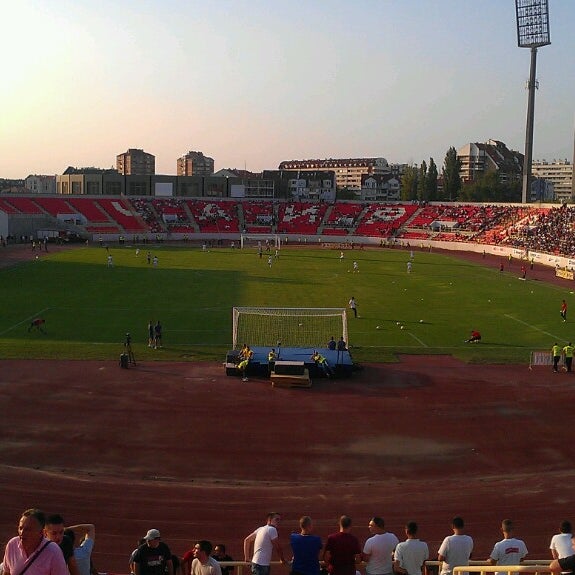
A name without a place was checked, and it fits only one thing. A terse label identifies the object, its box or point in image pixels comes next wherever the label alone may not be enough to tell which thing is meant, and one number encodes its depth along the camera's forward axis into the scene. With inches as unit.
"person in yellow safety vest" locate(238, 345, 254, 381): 1007.0
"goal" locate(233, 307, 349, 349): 1223.5
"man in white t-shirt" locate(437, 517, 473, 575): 349.1
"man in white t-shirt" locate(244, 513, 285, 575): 350.3
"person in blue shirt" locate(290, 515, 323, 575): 323.0
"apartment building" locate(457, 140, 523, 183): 7303.2
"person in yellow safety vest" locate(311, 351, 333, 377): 1027.3
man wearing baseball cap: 317.1
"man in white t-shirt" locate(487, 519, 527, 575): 351.6
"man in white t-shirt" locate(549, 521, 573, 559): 319.0
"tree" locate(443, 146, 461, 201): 4982.8
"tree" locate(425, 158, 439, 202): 5039.4
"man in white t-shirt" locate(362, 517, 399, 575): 335.0
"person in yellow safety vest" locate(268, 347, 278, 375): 1014.4
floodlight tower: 3425.9
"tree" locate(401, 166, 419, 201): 5231.3
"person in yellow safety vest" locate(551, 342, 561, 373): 1082.7
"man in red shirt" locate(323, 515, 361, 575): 322.7
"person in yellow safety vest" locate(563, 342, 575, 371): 1084.5
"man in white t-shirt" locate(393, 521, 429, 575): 341.7
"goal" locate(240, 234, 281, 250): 3636.8
